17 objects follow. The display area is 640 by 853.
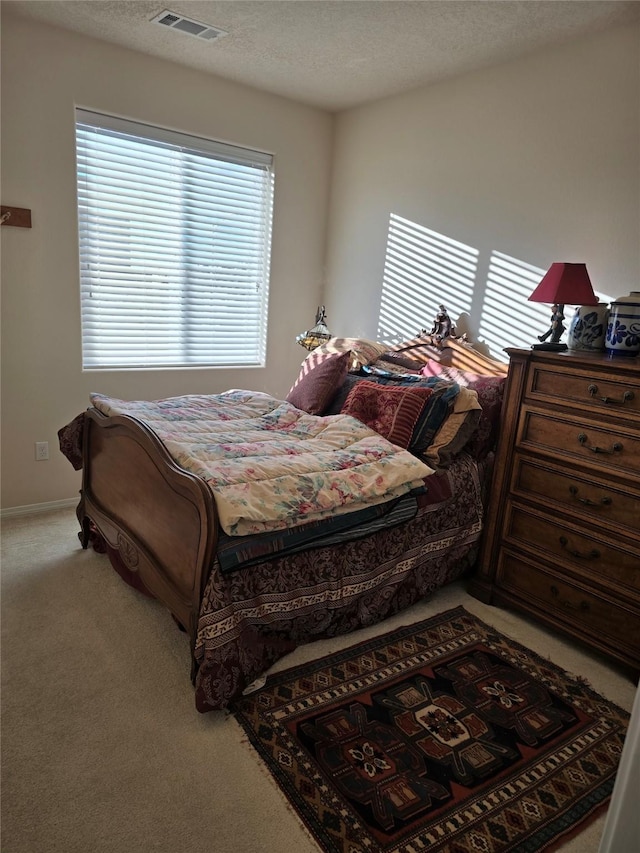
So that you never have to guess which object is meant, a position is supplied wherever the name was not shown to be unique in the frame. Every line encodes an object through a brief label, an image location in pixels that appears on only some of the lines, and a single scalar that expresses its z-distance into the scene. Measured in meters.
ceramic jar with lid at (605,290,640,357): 2.32
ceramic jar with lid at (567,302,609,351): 2.49
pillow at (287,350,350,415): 3.16
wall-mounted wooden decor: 3.11
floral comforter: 2.01
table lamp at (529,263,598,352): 2.49
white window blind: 3.48
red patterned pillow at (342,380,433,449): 2.68
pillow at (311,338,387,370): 3.46
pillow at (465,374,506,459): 2.77
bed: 1.90
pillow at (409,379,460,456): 2.67
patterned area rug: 1.60
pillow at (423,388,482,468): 2.65
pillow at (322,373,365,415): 3.16
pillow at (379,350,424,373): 3.44
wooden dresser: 2.19
